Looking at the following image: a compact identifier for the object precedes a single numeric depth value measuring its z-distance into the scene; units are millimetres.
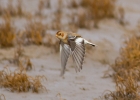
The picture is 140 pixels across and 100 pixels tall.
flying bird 10468
